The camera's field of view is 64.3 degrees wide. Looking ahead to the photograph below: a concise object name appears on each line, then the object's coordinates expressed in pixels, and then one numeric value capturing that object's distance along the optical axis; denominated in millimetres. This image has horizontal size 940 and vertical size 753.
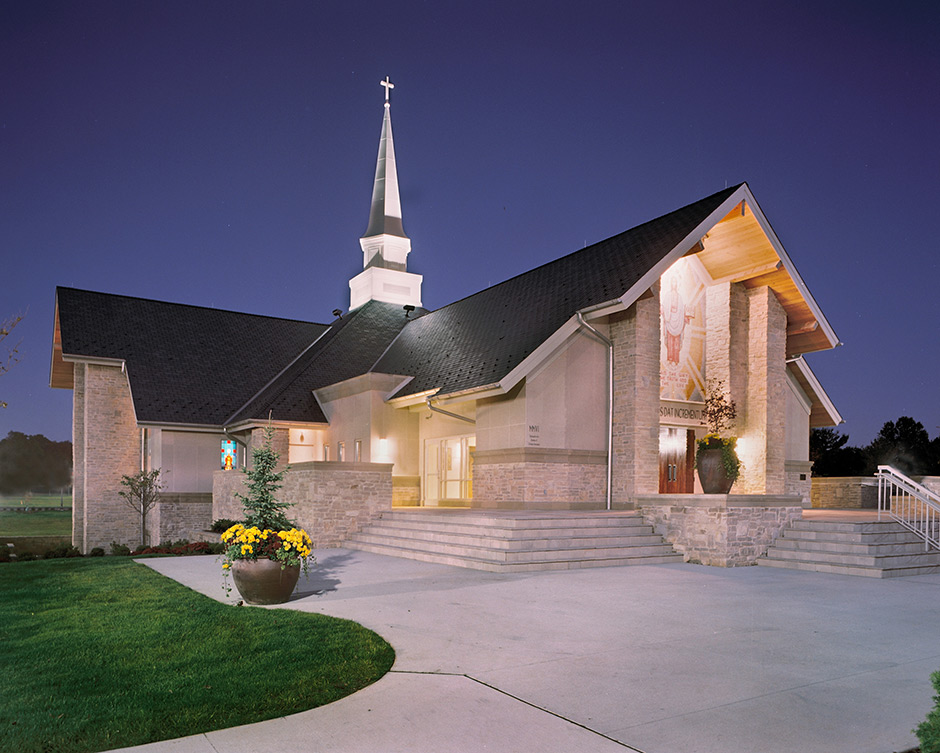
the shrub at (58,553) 18575
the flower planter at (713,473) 17578
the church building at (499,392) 19141
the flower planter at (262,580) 10070
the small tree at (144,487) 25870
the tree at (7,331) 10558
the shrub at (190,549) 18219
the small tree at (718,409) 21438
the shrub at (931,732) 3914
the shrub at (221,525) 21672
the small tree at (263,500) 10617
